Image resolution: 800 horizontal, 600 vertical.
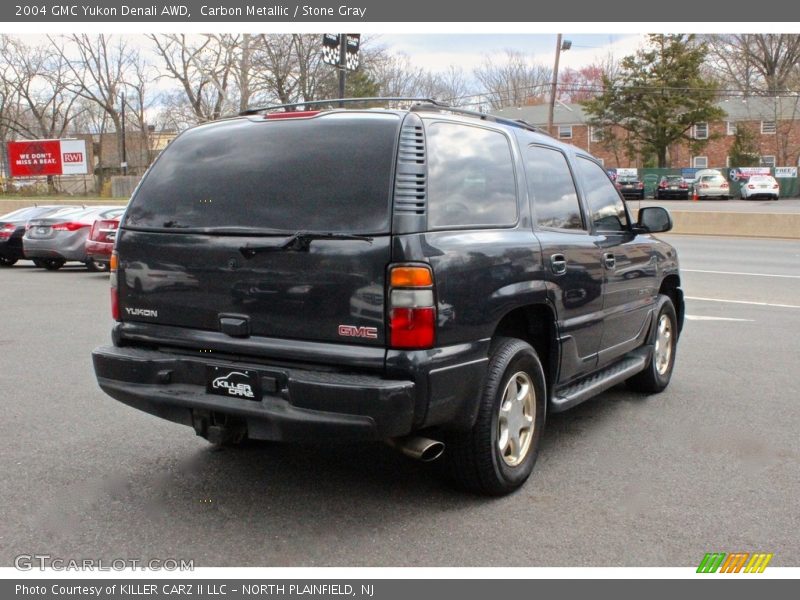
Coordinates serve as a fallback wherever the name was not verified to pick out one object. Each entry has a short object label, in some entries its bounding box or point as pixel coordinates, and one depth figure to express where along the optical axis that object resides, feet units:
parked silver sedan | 56.95
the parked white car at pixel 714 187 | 161.58
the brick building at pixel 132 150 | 210.18
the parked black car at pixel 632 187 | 166.20
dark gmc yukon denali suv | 12.37
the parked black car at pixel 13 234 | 63.00
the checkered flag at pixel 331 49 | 64.75
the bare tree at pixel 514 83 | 264.52
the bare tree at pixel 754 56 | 213.46
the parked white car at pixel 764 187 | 157.79
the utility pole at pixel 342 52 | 64.34
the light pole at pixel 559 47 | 125.90
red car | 51.80
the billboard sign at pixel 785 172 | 168.25
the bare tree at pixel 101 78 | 193.77
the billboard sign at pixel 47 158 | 166.71
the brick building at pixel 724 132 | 199.45
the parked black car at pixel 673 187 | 165.07
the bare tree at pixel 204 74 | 145.79
